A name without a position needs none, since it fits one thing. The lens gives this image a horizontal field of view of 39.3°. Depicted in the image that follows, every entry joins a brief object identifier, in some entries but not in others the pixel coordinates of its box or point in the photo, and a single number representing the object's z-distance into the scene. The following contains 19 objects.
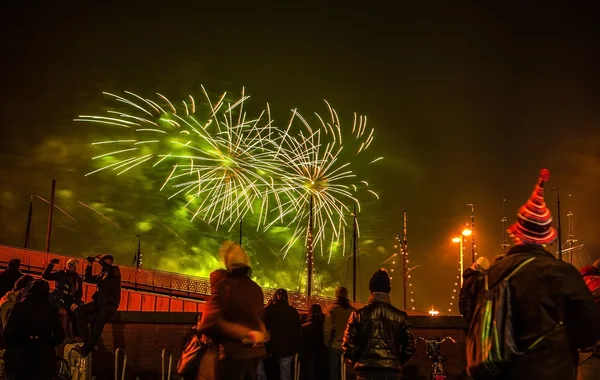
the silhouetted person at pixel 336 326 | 14.62
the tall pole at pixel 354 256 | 62.82
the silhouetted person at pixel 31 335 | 11.17
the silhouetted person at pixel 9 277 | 15.71
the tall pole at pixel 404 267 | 58.24
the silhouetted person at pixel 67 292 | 14.93
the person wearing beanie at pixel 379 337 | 9.80
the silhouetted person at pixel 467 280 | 10.88
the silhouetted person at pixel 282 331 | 13.91
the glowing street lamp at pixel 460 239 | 45.68
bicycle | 12.88
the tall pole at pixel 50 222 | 54.36
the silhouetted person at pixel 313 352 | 15.55
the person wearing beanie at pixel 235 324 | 8.70
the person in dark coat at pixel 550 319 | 5.89
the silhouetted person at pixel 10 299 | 12.53
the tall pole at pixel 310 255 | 50.59
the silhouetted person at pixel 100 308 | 14.88
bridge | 44.78
